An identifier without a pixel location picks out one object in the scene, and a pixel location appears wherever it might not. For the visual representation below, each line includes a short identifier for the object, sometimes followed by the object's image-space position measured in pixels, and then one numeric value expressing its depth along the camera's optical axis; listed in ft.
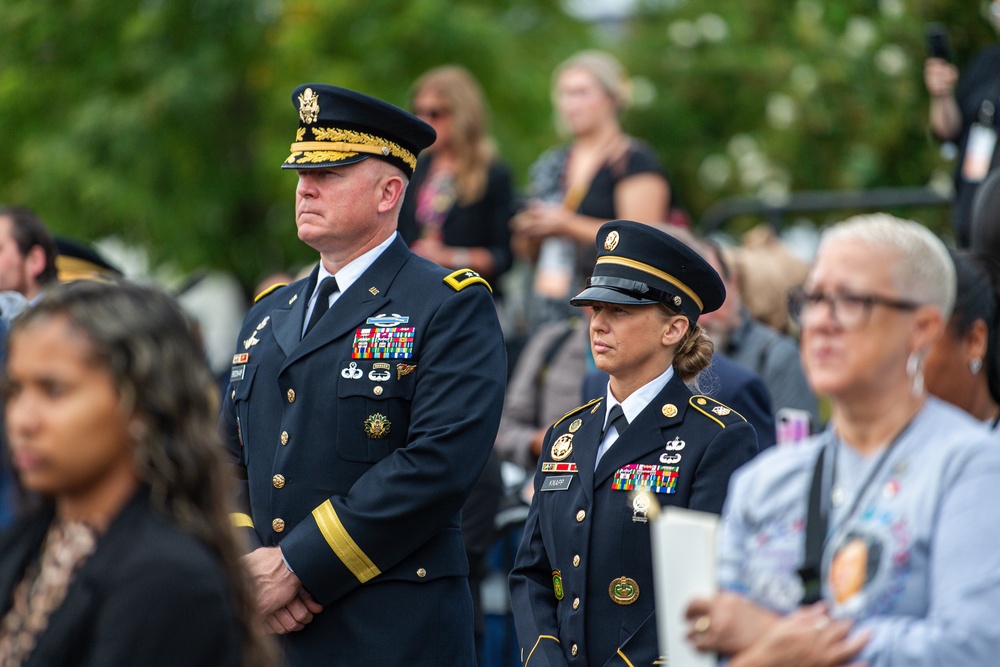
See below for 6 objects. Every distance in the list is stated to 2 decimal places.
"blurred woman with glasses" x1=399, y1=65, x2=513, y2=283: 53.62
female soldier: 27.50
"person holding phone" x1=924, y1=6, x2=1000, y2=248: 48.80
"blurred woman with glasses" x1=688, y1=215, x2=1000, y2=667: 18.28
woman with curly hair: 17.39
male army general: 28.37
